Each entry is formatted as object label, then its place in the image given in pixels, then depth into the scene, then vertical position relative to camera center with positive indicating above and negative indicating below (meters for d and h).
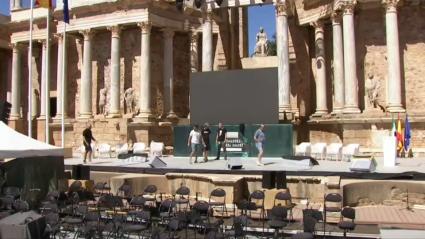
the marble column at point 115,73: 32.84 +4.15
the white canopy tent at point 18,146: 13.16 -0.24
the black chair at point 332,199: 11.56 -1.63
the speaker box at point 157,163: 19.20 -1.11
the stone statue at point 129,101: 33.69 +2.34
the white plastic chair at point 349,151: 23.20 -0.93
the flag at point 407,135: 24.08 -0.24
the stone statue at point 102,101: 34.72 +2.45
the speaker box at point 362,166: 16.16 -1.15
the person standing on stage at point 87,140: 23.16 -0.17
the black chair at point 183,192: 12.60 -1.48
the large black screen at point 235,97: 27.23 +2.10
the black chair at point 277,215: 9.98 -1.71
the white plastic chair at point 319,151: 24.76 -0.96
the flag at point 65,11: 28.67 +7.26
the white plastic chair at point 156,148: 28.58 -0.76
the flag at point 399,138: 24.20 -0.38
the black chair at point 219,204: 12.54 -1.75
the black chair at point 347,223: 9.83 -1.83
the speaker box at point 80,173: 16.89 -1.24
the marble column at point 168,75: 33.75 +4.07
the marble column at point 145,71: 32.28 +4.18
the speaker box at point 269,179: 14.15 -1.32
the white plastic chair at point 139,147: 29.22 -0.69
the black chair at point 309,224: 9.27 -1.74
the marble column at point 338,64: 28.19 +3.88
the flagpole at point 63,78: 31.47 +3.68
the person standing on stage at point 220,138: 23.31 -0.20
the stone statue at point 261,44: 34.94 +6.29
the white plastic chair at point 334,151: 23.88 -0.95
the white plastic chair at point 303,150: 25.33 -0.92
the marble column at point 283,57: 29.14 +4.48
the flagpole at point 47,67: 30.74 +4.85
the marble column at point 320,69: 30.19 +3.84
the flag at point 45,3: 27.58 +7.45
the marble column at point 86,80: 34.03 +3.86
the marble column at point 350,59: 27.12 +3.97
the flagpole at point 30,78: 29.74 +3.59
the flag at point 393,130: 23.34 +0.01
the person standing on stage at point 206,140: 22.72 -0.27
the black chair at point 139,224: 9.66 -1.83
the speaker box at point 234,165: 17.97 -1.15
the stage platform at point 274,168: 16.08 -1.34
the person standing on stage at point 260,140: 20.92 -0.30
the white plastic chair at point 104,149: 28.51 -0.78
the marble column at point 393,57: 26.08 +3.85
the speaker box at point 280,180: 14.23 -1.36
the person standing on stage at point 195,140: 22.37 -0.26
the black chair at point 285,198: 12.28 -1.65
